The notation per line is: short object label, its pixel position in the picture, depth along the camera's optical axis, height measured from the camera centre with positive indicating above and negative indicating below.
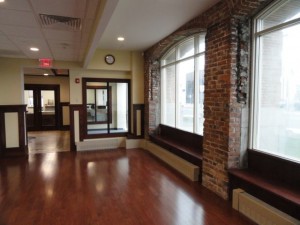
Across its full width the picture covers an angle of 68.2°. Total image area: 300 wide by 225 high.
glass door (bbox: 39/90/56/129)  10.68 -0.38
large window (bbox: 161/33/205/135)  4.64 +0.39
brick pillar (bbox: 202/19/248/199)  3.24 -0.11
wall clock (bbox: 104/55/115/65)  6.55 +1.25
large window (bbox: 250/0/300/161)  2.75 +0.26
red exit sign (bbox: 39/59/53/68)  6.23 +1.08
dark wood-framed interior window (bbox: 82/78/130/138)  7.05 -0.20
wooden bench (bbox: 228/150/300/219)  2.46 -1.04
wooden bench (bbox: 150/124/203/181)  4.41 -1.01
